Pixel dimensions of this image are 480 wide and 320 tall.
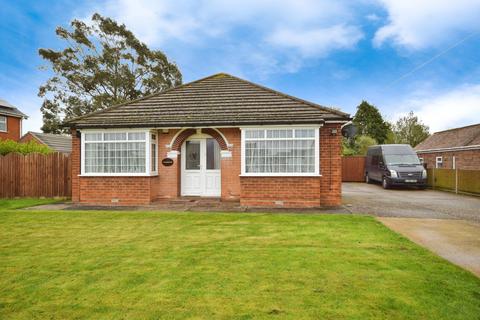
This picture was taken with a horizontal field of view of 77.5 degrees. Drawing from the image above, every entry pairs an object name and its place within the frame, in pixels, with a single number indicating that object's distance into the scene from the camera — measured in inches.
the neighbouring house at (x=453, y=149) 885.2
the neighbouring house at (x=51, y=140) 1182.3
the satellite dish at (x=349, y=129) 464.8
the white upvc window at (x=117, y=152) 437.7
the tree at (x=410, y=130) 1908.2
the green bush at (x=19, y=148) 603.2
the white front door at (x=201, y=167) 471.2
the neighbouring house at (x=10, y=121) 1026.7
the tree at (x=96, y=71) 1077.8
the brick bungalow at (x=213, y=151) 405.1
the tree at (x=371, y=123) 1658.5
